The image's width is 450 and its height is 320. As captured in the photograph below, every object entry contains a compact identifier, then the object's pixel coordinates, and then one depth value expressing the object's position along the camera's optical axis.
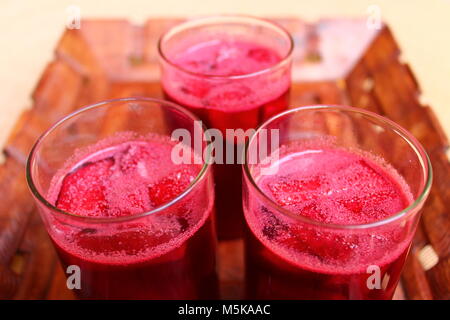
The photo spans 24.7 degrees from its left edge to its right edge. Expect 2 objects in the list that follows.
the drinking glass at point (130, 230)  0.45
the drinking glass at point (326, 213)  0.44
